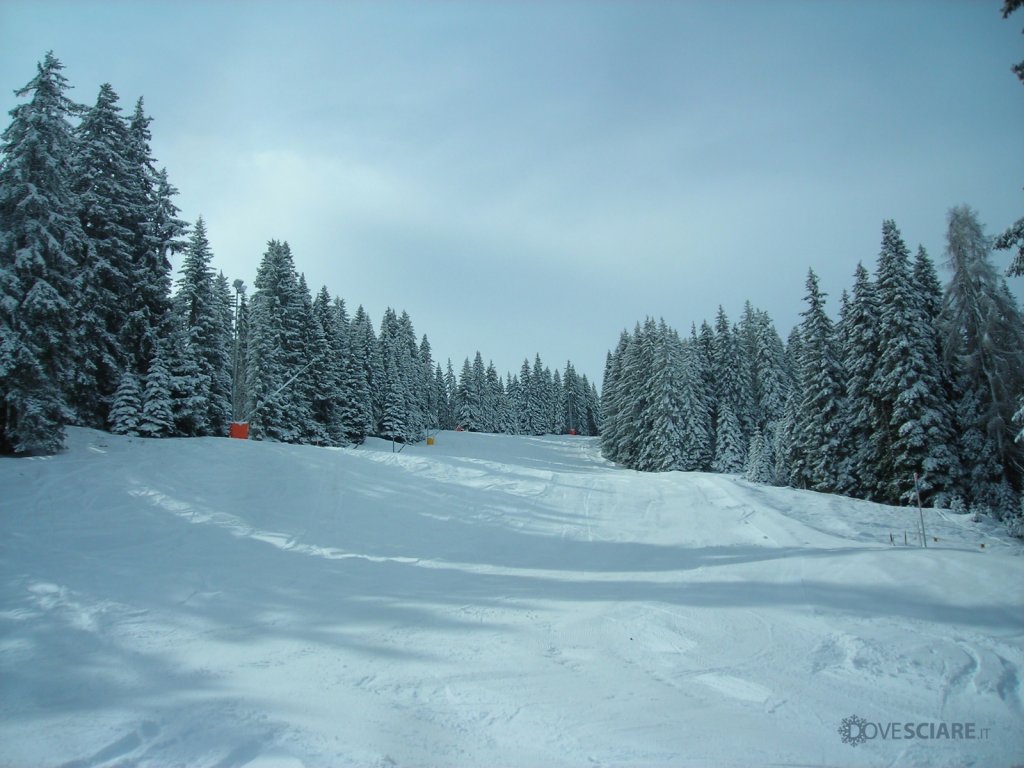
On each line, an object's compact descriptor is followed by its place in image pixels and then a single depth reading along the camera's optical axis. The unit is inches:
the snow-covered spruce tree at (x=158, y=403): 886.4
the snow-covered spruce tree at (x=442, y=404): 3725.9
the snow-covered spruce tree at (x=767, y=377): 1875.0
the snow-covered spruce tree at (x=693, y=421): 1668.3
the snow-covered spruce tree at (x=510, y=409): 3959.2
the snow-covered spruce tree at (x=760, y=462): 1451.8
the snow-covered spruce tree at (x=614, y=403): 2199.8
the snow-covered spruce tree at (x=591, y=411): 4650.6
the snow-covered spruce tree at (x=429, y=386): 3085.6
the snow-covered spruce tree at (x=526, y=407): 4097.0
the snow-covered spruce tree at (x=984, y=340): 880.9
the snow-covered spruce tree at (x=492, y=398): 3838.1
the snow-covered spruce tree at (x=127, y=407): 874.1
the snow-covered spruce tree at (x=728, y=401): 1688.0
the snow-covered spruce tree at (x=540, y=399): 4116.6
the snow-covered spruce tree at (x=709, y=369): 1776.6
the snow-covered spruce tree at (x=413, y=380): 2365.9
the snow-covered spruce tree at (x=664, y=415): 1665.8
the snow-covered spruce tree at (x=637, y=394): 1887.3
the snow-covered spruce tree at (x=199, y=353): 982.4
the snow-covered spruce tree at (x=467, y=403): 3499.0
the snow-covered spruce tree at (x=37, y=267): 664.4
